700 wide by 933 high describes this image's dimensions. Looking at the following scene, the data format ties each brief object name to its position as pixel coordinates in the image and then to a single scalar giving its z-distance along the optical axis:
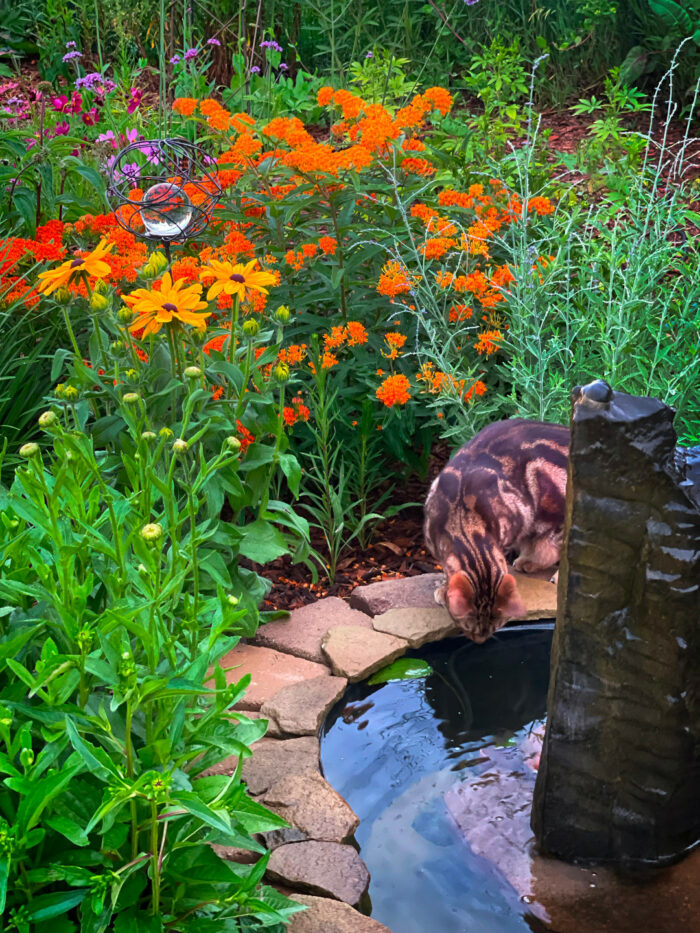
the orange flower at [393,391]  3.80
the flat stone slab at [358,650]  3.30
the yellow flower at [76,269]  2.74
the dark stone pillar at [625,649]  2.29
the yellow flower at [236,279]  2.93
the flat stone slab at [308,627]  3.44
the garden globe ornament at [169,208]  3.46
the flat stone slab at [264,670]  3.19
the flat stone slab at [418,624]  3.46
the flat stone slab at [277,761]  2.80
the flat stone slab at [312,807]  2.61
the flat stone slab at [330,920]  2.29
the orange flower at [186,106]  4.25
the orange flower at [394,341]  3.98
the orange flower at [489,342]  4.11
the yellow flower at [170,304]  2.68
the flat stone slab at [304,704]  3.03
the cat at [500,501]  3.59
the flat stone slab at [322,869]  2.42
